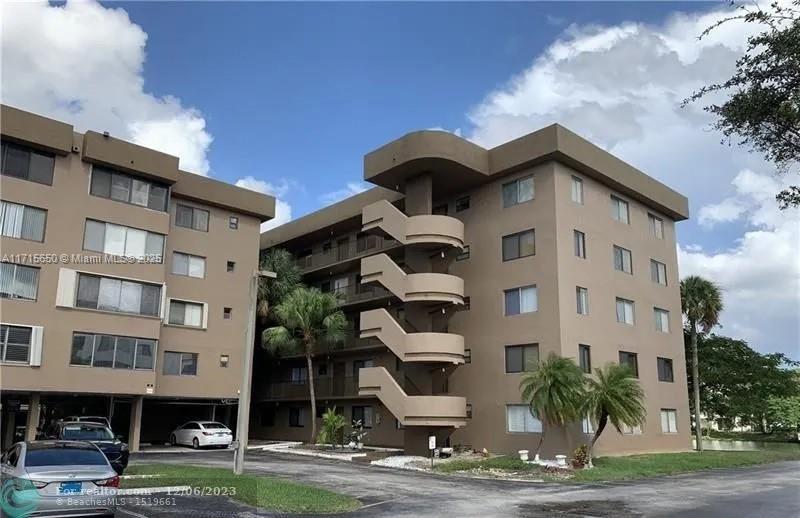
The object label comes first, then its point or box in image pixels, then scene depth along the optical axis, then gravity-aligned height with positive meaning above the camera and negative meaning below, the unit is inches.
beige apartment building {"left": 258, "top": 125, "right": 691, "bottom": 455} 1140.5 +219.0
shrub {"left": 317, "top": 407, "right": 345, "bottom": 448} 1365.7 -55.8
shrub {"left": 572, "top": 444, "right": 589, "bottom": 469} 988.7 -79.6
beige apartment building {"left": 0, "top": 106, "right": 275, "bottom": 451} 1105.4 +215.3
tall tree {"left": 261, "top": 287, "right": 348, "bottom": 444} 1440.7 +169.0
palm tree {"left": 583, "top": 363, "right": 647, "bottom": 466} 979.9 +6.5
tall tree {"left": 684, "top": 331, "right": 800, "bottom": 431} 1777.8 +73.9
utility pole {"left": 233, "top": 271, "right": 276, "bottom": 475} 734.5 +8.0
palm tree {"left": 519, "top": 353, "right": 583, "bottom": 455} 979.9 +17.2
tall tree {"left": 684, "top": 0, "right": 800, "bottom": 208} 442.0 +218.3
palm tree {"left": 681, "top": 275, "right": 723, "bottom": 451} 1635.1 +249.7
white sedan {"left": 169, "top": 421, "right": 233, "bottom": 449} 1323.8 -73.4
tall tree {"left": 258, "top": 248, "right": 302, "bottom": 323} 1565.0 +286.4
